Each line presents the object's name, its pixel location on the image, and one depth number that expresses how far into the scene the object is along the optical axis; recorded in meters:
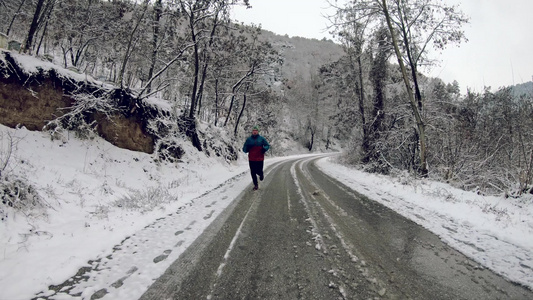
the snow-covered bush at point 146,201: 5.65
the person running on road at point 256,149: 8.70
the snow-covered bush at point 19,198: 4.09
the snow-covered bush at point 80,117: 8.12
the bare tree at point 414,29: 10.98
